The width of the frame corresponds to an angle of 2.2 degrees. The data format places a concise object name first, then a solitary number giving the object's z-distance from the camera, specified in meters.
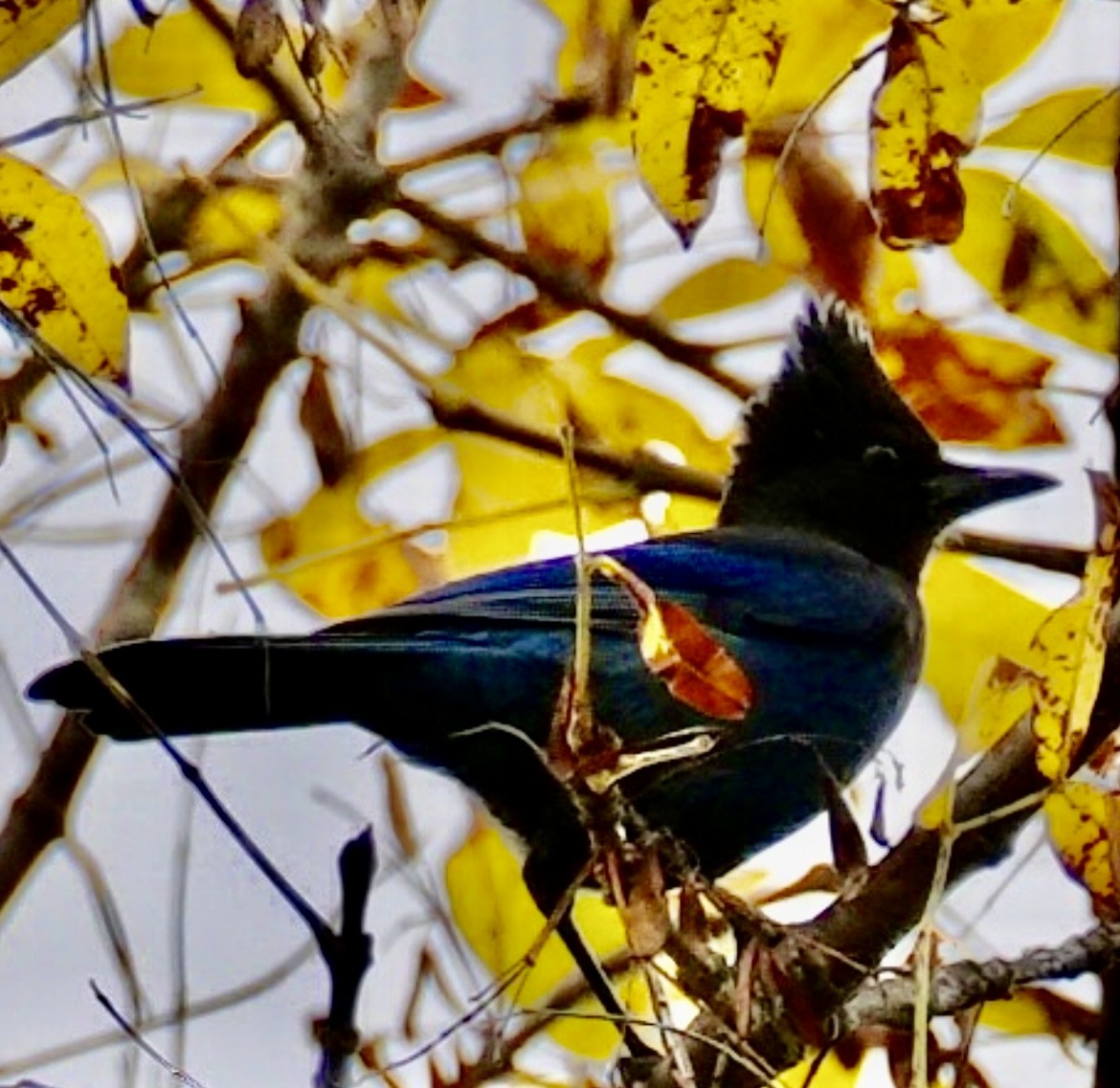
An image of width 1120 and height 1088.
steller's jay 7.52
